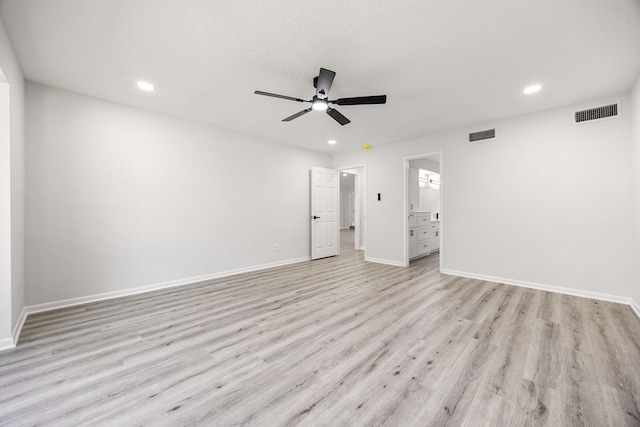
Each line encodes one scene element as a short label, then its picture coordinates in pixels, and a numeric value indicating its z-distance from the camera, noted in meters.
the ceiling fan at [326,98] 2.35
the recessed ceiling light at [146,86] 2.86
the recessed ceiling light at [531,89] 2.89
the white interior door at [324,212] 5.80
